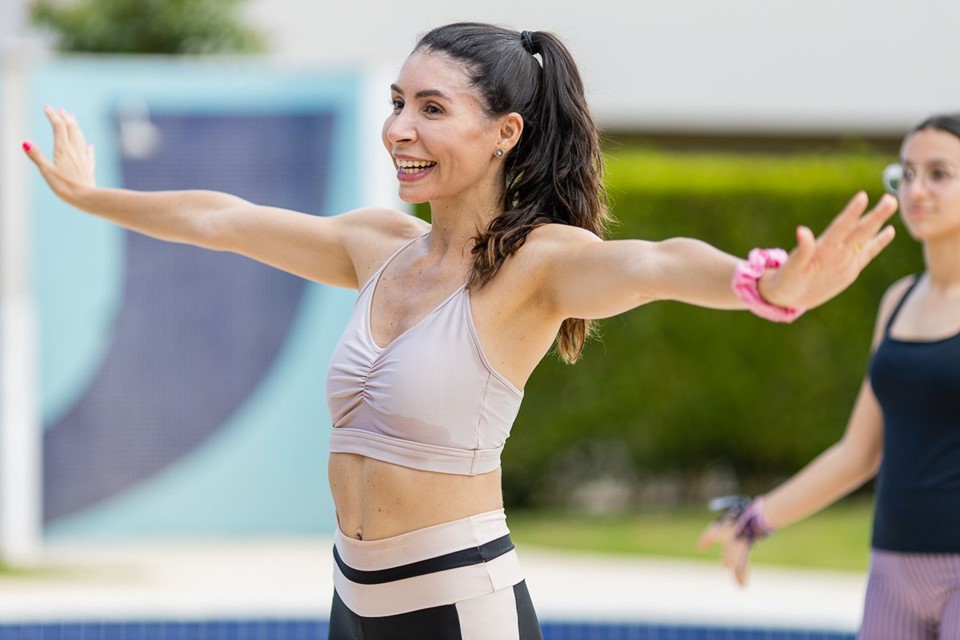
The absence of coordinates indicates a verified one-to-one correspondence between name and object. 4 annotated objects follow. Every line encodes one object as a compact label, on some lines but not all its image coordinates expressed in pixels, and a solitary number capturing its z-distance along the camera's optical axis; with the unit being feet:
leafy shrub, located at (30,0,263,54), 90.84
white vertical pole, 58.95
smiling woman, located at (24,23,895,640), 17.10
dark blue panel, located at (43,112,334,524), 63.62
